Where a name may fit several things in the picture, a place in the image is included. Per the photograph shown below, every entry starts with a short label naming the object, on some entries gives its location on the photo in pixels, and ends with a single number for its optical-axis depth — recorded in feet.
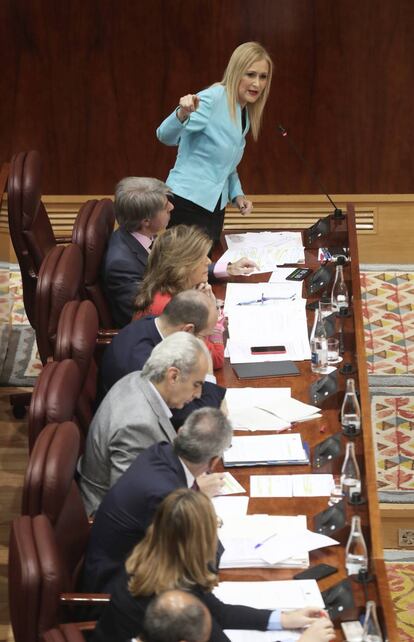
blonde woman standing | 33.09
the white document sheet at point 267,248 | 33.24
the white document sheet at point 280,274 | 32.07
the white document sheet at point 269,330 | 28.19
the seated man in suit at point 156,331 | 25.41
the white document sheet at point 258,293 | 30.83
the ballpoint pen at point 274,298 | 30.91
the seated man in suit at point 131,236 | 30.30
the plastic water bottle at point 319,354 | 27.22
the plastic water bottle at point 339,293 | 30.25
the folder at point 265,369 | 27.25
